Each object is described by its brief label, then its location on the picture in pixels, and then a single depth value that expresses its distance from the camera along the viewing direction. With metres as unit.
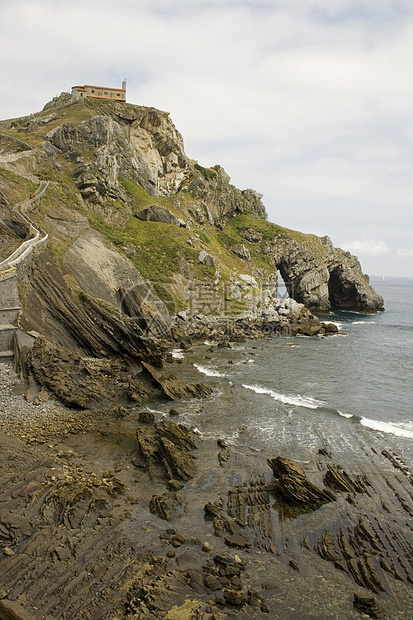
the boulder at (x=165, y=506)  17.27
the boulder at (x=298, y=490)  18.62
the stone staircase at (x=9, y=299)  30.41
